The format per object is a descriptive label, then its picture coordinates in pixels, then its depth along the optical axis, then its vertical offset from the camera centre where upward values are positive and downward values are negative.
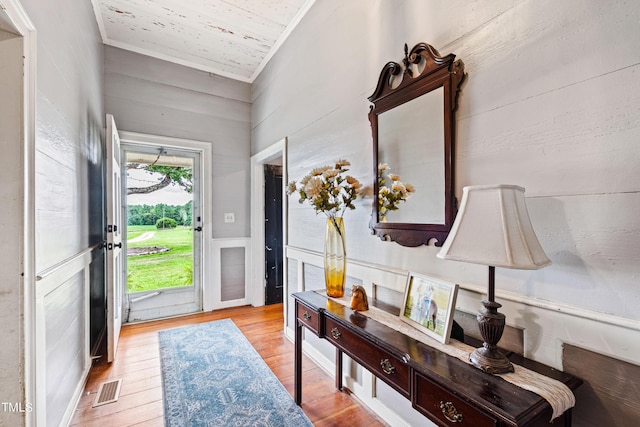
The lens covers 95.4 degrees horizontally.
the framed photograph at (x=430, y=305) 1.14 -0.39
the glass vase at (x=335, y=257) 1.75 -0.26
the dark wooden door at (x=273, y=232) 3.82 -0.24
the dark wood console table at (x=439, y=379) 0.80 -0.54
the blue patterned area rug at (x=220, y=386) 1.73 -1.20
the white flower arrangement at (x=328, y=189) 1.74 +0.15
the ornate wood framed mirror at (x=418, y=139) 1.31 +0.38
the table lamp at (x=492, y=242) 0.85 -0.09
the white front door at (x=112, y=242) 2.37 -0.22
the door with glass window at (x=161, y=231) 3.27 -0.19
